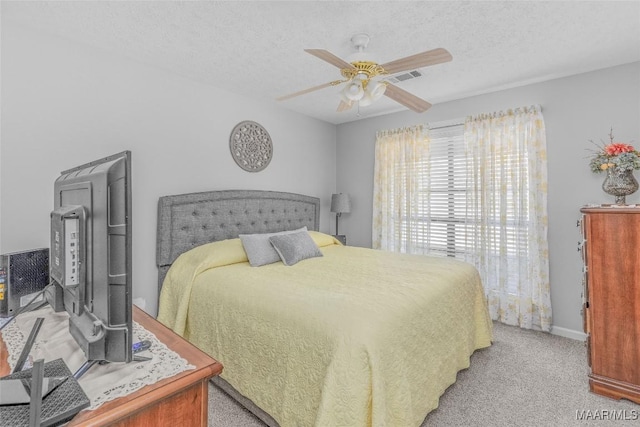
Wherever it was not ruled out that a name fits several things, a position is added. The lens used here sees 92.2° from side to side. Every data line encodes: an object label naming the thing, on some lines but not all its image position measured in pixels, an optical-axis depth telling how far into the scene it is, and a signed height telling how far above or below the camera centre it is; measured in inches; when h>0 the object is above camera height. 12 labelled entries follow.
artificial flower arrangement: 92.5 +17.3
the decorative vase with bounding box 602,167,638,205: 93.7 +9.4
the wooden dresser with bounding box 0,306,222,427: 30.7 -19.8
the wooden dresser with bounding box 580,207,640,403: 78.3 -22.2
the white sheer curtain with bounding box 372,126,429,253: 153.2 +14.8
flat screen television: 34.4 -4.6
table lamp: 171.2 +6.8
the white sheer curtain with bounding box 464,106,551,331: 121.3 +1.0
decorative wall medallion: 133.0 +32.0
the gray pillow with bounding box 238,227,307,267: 107.3 -11.9
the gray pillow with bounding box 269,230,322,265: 111.2 -11.5
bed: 57.0 -24.3
